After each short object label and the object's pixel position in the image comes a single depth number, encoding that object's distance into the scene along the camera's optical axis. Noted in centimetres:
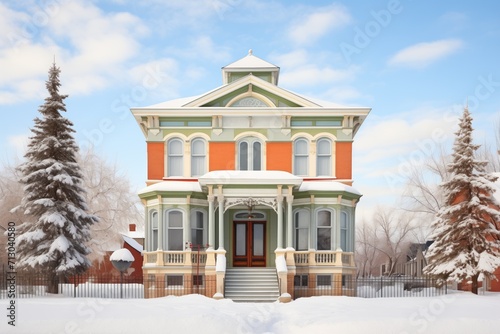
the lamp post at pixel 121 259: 2847
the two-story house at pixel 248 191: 2581
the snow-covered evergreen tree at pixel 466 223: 2533
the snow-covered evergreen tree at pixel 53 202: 2605
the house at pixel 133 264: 4597
